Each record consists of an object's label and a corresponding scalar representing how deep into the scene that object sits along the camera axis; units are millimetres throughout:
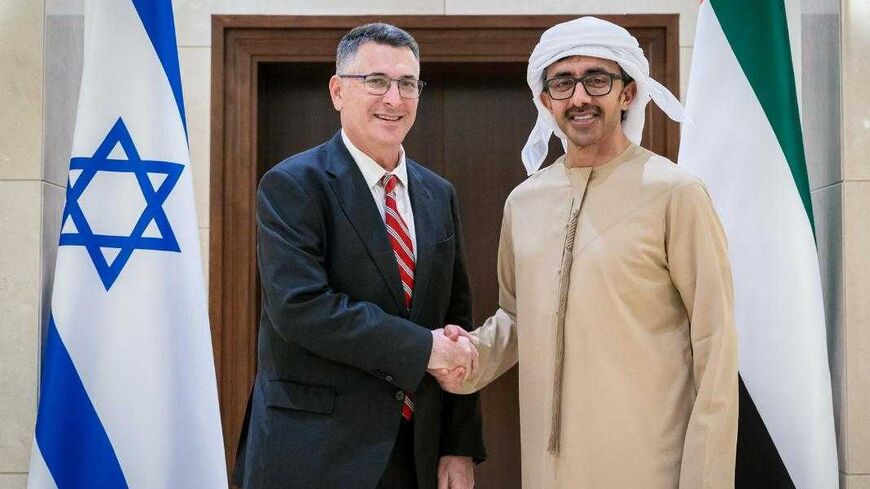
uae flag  2168
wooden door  3117
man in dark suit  1885
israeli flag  2219
